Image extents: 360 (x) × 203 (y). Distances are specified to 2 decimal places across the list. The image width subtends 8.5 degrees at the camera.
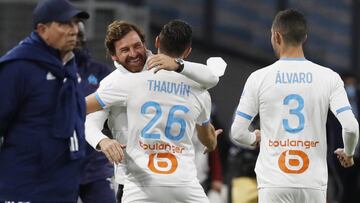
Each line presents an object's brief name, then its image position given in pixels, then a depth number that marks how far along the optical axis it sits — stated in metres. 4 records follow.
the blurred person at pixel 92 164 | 18.09
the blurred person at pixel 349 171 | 30.11
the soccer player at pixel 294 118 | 16.18
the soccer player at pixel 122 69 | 15.43
